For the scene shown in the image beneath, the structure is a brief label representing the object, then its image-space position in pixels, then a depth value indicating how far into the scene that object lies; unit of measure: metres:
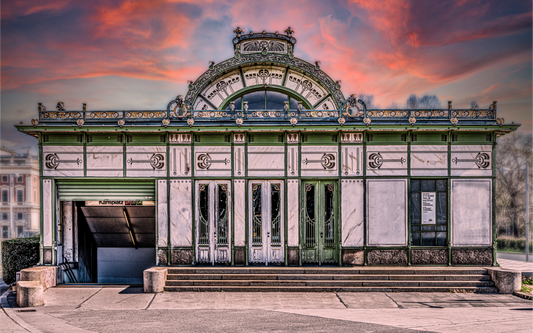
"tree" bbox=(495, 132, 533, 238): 32.34
